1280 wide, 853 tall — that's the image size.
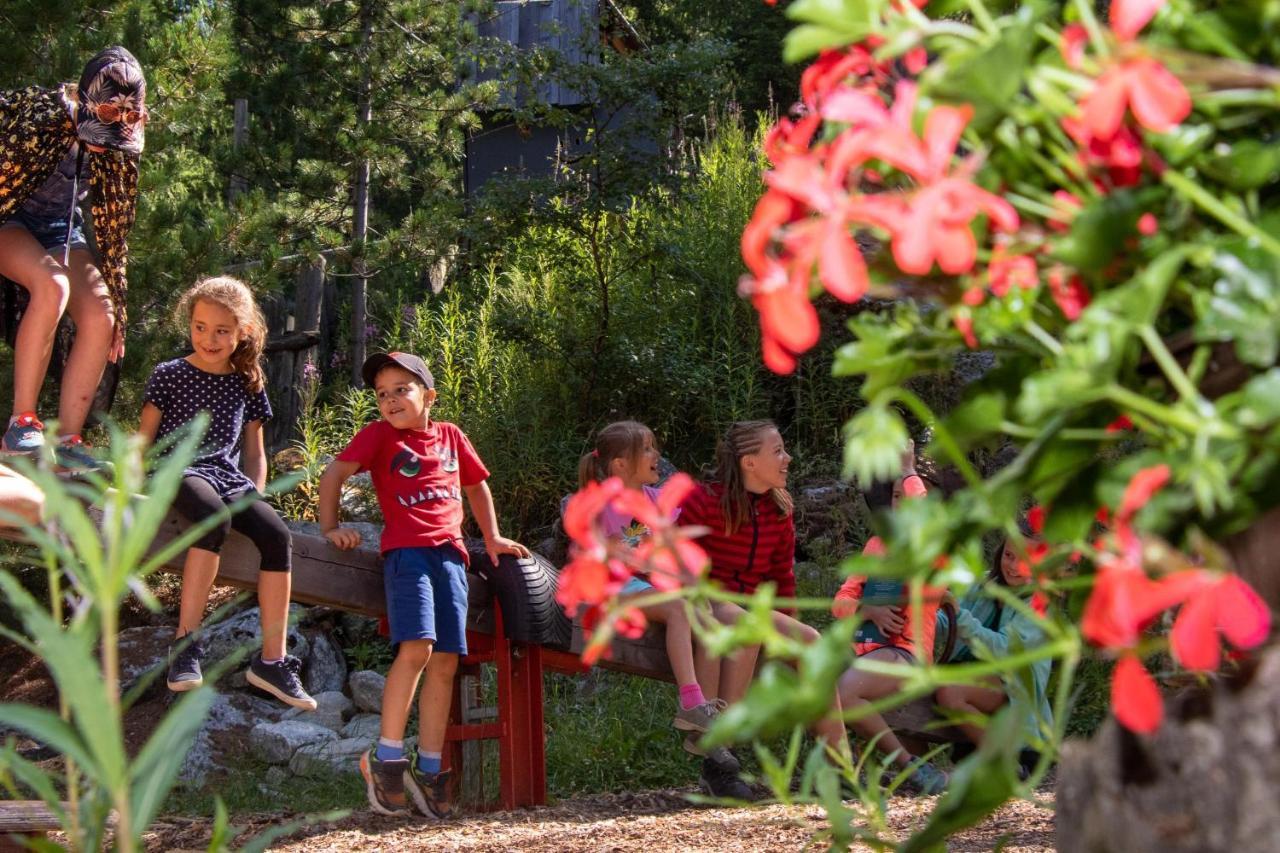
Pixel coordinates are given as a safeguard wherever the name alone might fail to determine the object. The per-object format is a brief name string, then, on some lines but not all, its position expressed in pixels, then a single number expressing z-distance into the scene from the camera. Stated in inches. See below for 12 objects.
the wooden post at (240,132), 439.2
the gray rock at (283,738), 253.8
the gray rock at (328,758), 244.1
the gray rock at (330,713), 269.1
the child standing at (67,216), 161.8
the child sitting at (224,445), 157.0
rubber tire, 176.6
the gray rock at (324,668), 286.2
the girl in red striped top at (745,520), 185.0
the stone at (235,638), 280.8
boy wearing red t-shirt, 166.7
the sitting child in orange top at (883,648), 180.2
